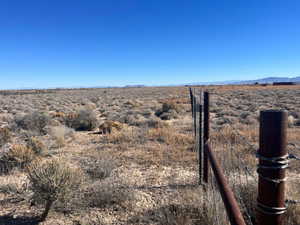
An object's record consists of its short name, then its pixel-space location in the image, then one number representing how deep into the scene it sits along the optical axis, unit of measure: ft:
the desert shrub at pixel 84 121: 42.78
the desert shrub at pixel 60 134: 30.83
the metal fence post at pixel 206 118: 11.61
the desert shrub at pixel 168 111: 53.93
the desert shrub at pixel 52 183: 13.41
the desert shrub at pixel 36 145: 25.68
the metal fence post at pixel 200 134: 14.55
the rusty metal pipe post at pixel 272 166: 4.32
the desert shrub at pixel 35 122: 39.40
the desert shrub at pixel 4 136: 30.78
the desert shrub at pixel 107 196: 15.16
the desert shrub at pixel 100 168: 19.61
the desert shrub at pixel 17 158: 22.41
